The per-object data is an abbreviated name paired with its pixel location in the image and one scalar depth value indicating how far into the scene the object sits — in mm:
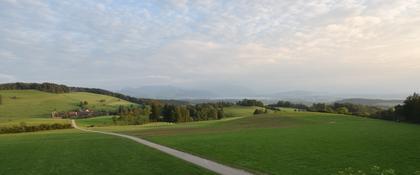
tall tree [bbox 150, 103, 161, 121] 145250
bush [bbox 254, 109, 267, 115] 140088
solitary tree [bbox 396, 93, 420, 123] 81500
